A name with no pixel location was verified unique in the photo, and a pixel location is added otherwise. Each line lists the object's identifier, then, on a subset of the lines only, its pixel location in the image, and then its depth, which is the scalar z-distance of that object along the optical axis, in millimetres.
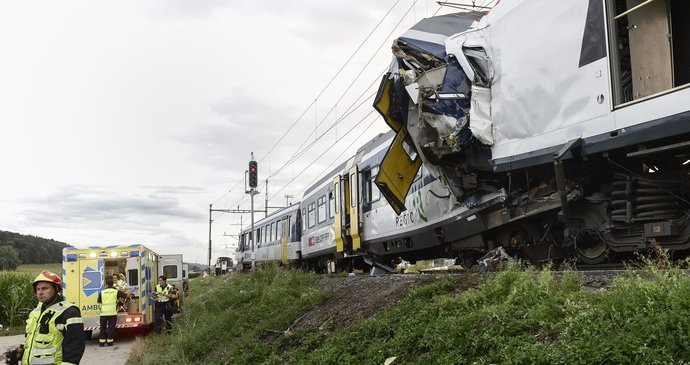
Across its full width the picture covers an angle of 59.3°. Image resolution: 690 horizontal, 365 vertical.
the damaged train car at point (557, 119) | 6188
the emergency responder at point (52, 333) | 5426
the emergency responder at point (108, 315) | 14789
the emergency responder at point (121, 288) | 15406
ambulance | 15680
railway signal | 26456
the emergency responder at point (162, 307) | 15734
